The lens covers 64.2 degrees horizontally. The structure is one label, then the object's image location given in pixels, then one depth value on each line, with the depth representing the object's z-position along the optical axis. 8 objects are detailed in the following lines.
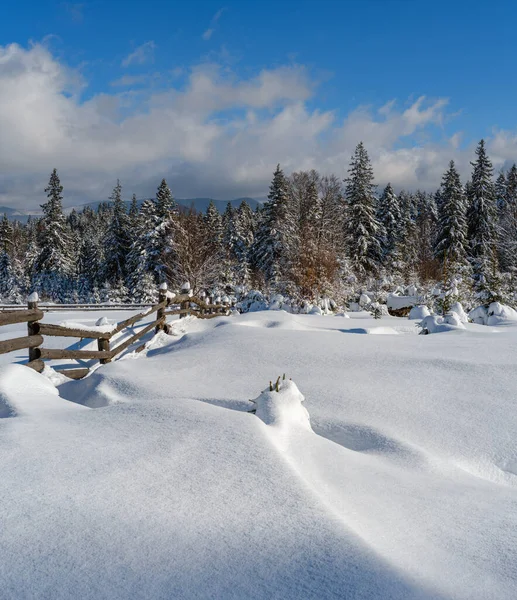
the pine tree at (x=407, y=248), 38.66
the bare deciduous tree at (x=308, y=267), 18.88
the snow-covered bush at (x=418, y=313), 11.75
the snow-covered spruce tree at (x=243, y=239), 40.59
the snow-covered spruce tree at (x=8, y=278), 47.04
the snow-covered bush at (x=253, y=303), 18.72
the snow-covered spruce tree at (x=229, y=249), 34.44
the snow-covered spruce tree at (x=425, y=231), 38.50
